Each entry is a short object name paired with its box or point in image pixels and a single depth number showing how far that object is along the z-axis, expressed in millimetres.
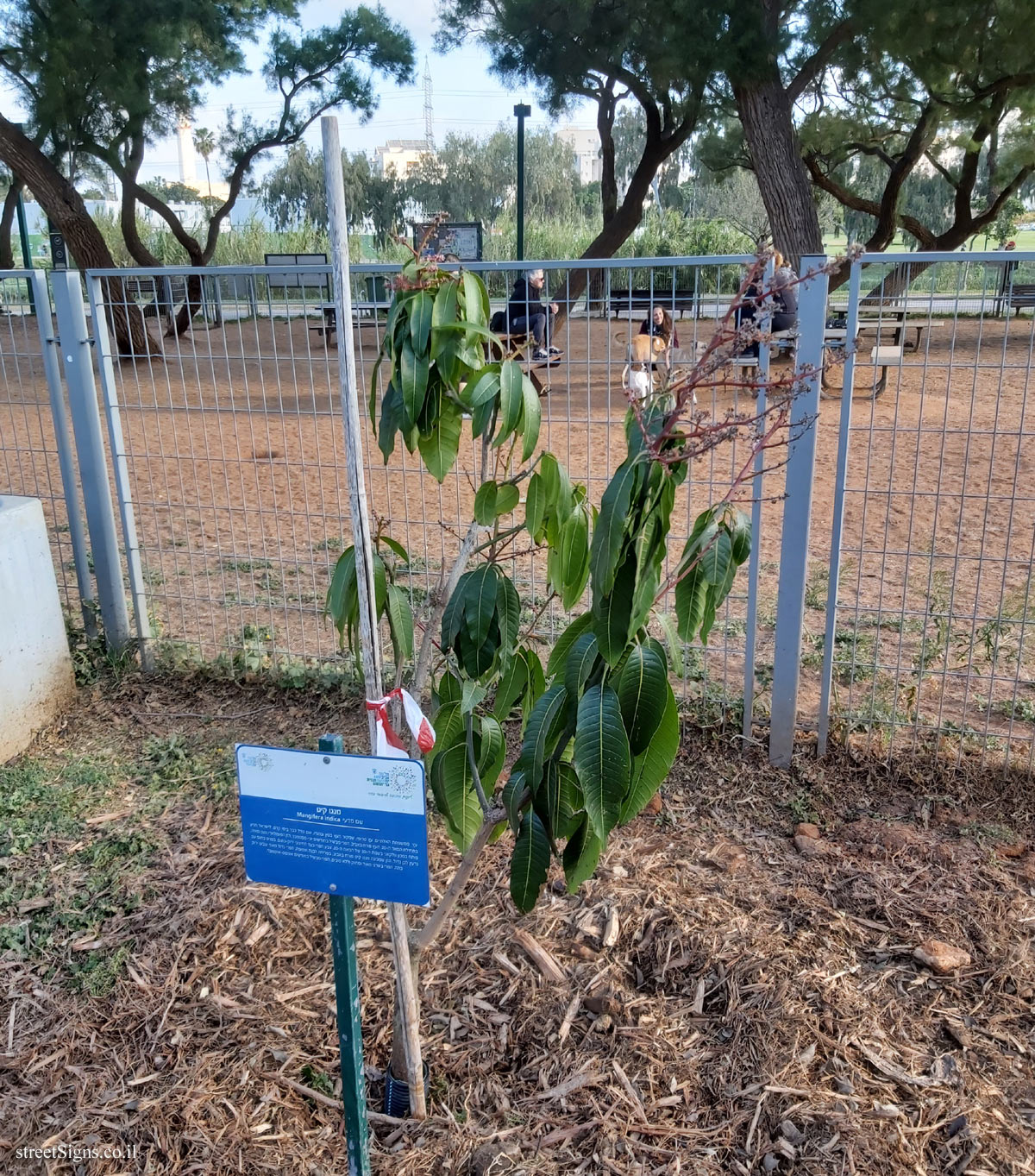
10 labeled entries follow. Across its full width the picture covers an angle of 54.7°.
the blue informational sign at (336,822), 1772
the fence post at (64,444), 4539
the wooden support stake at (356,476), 1748
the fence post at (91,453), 4453
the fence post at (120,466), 4430
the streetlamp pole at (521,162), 16844
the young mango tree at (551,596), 1818
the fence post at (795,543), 3428
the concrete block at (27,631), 4133
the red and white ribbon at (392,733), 1876
